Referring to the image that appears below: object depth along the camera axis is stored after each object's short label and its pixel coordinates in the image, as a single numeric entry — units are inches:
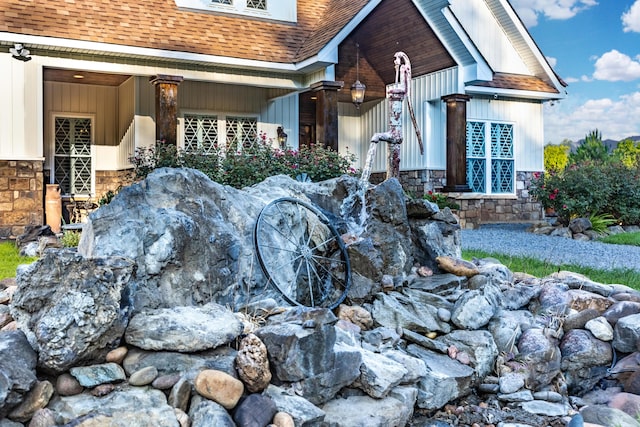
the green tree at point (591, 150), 861.9
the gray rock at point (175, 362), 130.6
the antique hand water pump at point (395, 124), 360.5
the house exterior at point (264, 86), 392.8
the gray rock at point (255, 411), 124.1
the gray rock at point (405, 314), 190.7
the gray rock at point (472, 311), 192.7
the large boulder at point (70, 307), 122.6
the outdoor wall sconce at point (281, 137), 503.8
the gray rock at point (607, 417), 152.1
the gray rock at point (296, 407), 130.5
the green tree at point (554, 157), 845.2
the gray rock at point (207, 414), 119.5
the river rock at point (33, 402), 115.0
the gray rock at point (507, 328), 192.7
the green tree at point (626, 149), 890.7
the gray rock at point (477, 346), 181.6
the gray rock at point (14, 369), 112.0
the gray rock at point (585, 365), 189.8
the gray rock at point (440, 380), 163.2
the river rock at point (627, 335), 189.9
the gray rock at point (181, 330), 133.1
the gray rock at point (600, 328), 194.9
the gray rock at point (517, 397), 174.2
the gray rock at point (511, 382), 177.2
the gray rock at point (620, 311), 201.5
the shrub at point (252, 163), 332.5
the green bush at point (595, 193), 470.9
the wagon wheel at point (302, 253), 193.6
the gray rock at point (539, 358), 183.9
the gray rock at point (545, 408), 167.9
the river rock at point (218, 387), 125.5
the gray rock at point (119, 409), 116.0
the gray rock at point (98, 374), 123.4
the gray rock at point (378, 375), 149.4
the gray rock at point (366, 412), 138.3
